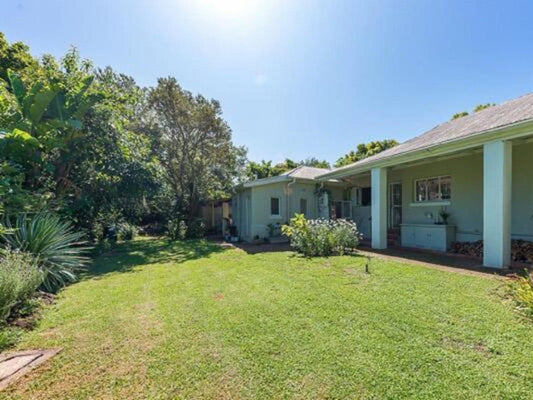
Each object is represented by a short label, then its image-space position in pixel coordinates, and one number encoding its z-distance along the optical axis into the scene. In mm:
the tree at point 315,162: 42381
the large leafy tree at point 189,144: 17375
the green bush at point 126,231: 18188
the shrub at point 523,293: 4043
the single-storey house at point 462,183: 6891
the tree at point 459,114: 23203
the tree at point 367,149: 30500
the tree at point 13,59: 13695
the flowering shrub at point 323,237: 9602
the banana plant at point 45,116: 7811
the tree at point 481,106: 22273
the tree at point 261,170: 35781
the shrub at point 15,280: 4242
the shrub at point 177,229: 18125
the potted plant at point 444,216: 10664
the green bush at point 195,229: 18375
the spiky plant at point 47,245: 6152
